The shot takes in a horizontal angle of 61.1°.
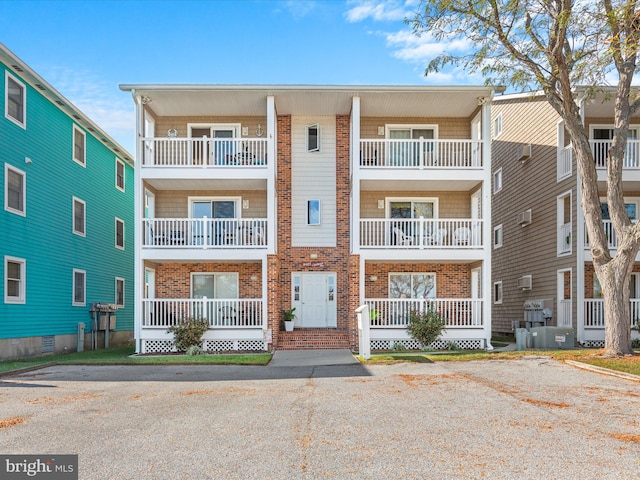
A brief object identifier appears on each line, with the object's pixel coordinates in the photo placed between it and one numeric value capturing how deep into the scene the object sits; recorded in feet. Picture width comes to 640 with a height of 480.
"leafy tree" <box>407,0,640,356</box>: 42.63
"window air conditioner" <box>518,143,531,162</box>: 68.23
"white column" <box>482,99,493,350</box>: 52.70
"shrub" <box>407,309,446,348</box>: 50.75
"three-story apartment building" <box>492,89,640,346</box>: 56.13
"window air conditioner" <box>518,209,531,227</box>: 66.90
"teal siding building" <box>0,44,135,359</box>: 50.65
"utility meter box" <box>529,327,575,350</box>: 52.16
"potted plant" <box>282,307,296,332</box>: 56.70
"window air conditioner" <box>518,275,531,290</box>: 66.64
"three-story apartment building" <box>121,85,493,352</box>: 52.85
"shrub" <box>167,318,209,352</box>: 50.93
